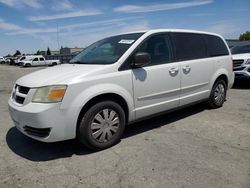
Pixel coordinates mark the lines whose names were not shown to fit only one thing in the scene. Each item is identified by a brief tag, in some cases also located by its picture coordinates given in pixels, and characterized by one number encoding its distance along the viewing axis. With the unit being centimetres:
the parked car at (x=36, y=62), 3168
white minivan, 265
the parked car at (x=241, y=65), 664
